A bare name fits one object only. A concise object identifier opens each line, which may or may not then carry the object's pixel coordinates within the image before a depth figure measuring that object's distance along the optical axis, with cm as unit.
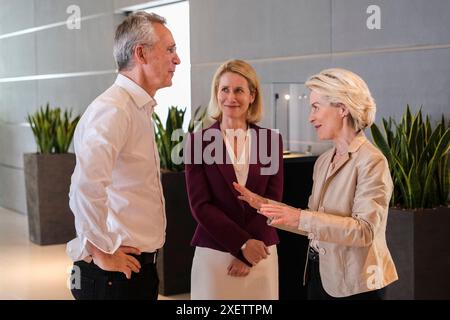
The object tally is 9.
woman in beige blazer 238
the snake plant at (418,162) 387
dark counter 416
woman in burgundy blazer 318
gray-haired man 219
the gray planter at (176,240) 520
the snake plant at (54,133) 753
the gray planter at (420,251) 373
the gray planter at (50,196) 732
